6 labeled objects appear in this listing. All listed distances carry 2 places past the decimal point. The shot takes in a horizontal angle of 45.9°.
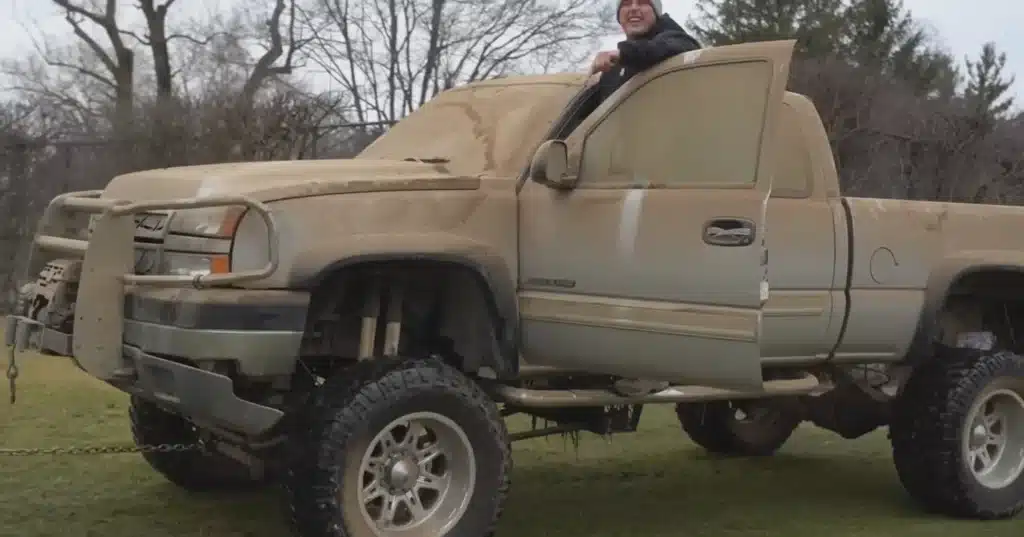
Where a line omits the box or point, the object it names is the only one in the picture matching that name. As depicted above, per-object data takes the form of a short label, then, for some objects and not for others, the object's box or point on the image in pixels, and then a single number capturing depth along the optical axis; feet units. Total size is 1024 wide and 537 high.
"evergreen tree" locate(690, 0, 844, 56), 89.56
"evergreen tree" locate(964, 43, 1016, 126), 100.32
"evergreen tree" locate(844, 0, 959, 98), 93.61
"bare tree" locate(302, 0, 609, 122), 91.45
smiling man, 16.72
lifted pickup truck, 14.61
